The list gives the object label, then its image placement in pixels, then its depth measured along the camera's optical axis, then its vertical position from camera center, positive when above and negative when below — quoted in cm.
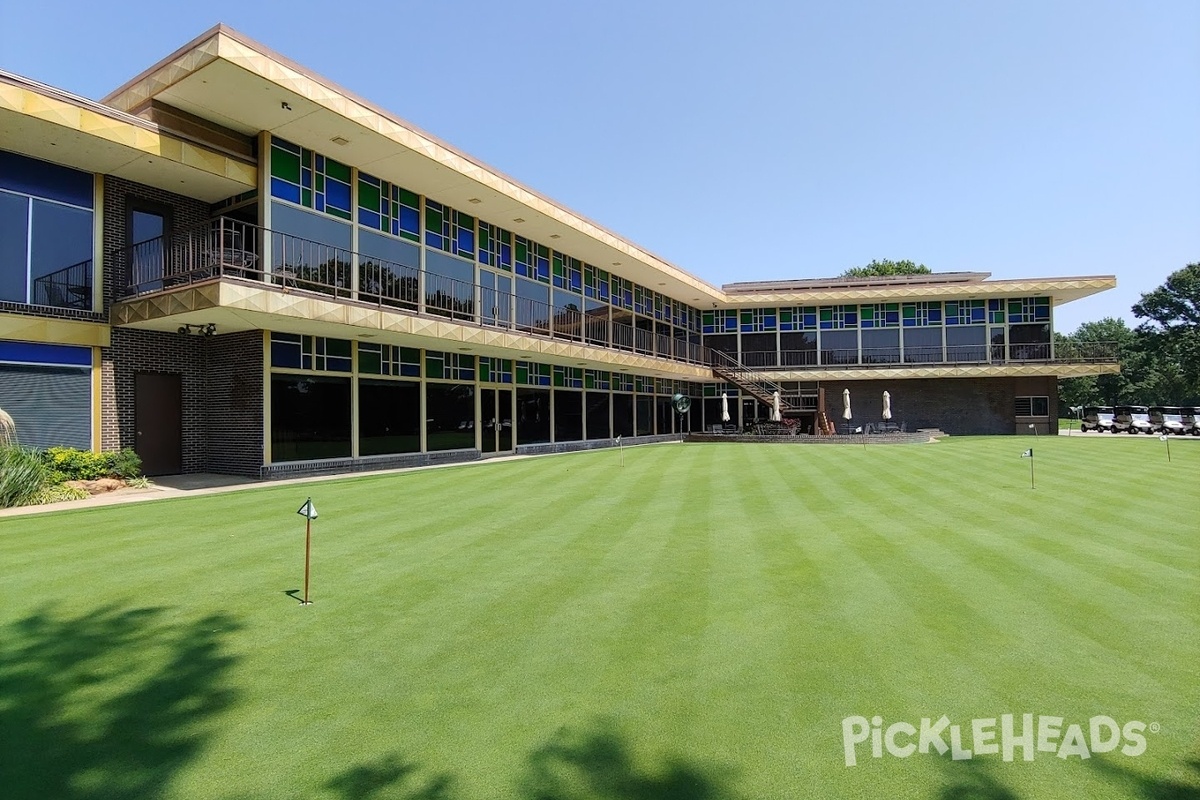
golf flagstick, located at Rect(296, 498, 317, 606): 555 -85
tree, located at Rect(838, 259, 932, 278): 6338 +1496
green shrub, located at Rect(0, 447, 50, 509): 1025 -93
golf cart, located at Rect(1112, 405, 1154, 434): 3838 -93
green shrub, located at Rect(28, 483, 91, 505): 1080 -131
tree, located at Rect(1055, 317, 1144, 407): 6956 +250
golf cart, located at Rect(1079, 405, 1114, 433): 4091 -109
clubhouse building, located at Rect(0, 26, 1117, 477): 1248 +364
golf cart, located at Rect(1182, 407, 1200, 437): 3584 -118
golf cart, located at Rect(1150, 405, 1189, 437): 3625 -105
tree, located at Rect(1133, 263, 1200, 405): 5772 +700
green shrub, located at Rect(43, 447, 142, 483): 1218 -88
